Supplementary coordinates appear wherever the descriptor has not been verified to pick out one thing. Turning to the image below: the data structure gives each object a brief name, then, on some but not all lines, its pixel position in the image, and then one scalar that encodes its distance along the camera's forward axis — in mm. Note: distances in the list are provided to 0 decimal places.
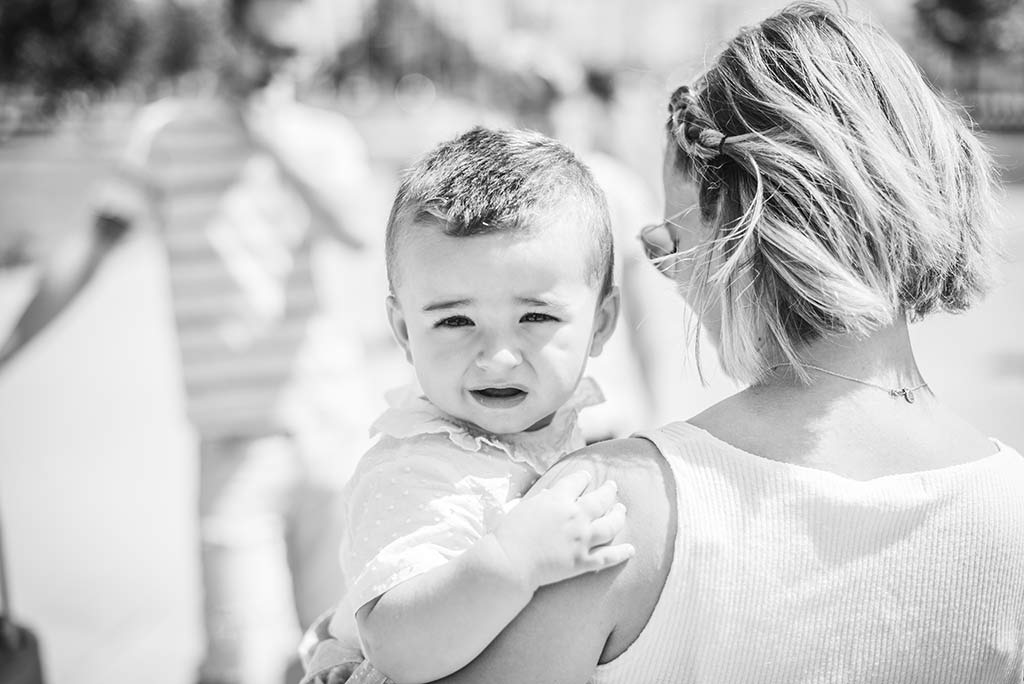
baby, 1270
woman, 1288
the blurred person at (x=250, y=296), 3176
